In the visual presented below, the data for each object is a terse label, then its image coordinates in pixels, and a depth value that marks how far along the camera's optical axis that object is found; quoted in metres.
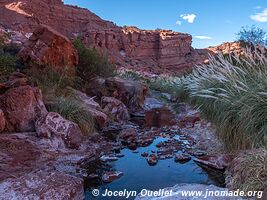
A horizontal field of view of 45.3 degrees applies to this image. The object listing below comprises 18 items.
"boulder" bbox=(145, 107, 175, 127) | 9.68
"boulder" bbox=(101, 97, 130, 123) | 10.02
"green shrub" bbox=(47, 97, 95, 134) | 7.14
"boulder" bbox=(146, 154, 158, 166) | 5.29
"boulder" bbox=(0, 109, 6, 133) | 5.78
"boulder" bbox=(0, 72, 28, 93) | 6.80
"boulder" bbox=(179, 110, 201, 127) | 9.29
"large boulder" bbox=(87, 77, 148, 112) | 11.52
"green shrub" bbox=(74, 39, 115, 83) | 12.02
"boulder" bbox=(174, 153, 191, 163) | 5.43
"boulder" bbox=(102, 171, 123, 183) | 4.48
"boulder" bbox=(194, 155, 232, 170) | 4.84
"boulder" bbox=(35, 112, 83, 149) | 5.95
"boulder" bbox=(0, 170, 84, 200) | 3.69
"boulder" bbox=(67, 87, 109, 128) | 8.30
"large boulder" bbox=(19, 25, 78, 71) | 9.86
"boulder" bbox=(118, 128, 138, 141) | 7.24
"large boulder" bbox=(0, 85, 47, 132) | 6.18
